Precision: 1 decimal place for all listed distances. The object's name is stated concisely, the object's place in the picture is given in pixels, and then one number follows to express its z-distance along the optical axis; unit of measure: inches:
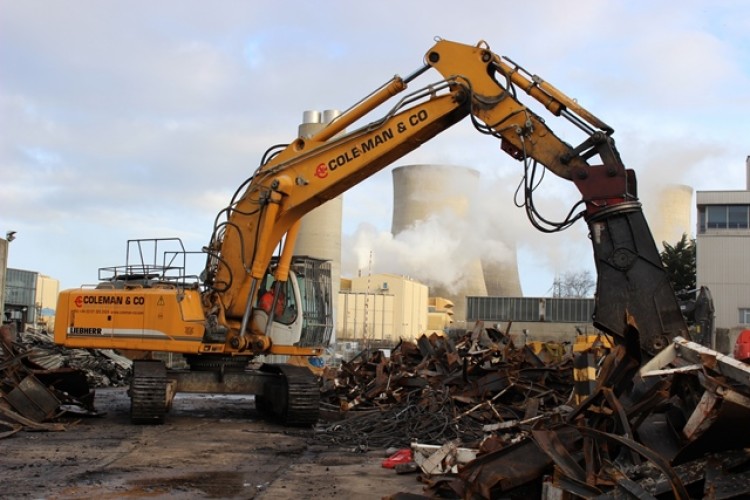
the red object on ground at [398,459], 350.9
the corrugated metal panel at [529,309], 1971.0
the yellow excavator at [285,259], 373.7
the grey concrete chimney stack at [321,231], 1553.9
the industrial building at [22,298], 1321.2
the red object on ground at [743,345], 579.1
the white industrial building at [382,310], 2368.4
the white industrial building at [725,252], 1379.2
